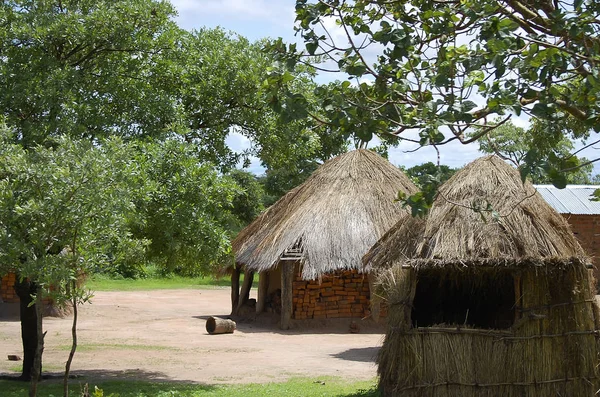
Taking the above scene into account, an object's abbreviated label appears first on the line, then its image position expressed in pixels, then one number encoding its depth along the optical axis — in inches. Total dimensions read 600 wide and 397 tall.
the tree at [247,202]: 1316.4
